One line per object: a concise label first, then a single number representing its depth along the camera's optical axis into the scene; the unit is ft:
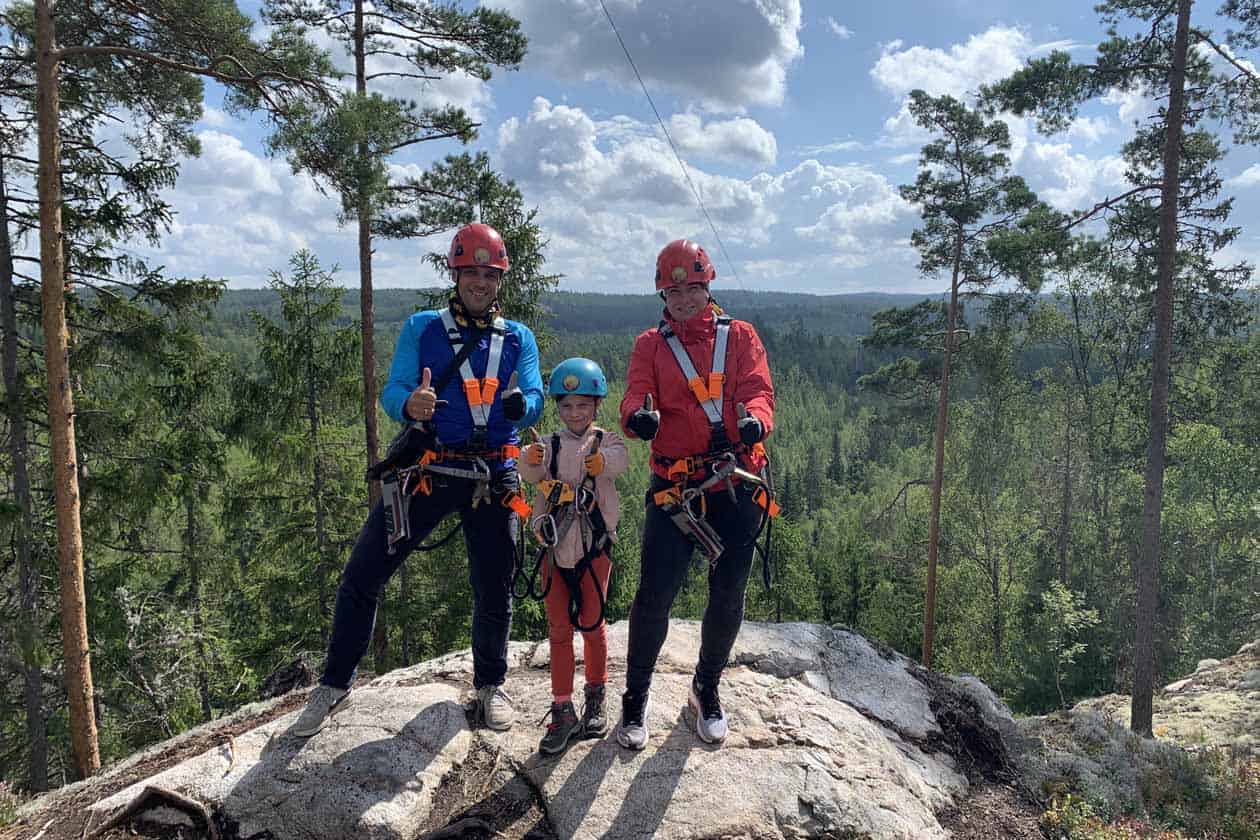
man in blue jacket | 12.52
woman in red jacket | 12.20
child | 12.49
